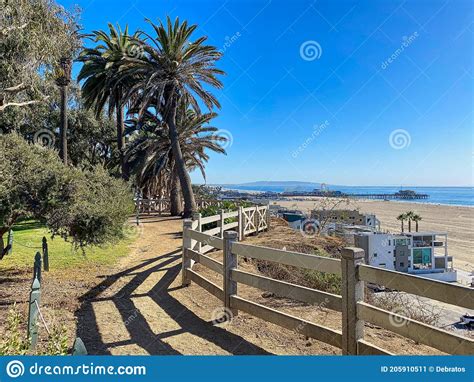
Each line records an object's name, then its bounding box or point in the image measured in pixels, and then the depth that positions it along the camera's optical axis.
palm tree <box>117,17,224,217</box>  19.89
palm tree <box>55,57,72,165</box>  15.99
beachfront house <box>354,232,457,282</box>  29.67
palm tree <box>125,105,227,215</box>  24.30
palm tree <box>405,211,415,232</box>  42.45
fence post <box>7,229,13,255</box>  8.84
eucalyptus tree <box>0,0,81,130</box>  9.62
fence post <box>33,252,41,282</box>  5.59
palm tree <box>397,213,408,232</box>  42.78
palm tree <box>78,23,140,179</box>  23.15
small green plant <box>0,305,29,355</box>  3.27
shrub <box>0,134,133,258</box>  5.99
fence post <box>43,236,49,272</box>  8.30
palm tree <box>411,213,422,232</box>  42.64
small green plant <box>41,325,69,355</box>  3.38
